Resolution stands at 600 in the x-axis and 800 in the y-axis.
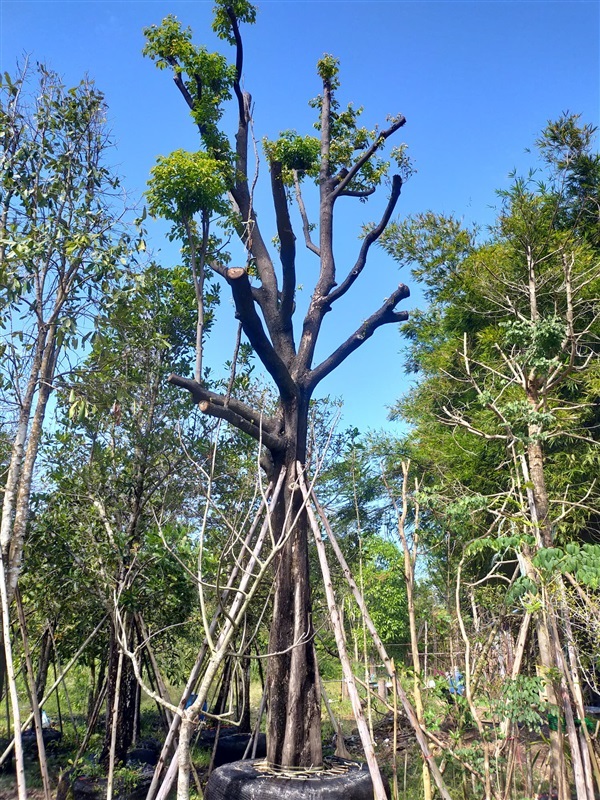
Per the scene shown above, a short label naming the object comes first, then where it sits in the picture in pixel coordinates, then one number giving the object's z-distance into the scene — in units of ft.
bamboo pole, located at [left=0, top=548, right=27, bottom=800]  9.07
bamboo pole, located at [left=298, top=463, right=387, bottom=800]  9.52
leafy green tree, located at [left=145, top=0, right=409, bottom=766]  13.20
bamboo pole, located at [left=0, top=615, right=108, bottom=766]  9.91
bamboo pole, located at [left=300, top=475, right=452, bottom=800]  8.93
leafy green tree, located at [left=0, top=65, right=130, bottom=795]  12.40
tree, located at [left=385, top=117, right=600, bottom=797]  12.41
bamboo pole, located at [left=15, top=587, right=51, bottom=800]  10.08
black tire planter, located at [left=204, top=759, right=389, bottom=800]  10.34
